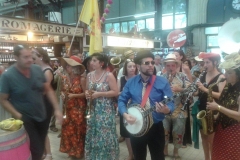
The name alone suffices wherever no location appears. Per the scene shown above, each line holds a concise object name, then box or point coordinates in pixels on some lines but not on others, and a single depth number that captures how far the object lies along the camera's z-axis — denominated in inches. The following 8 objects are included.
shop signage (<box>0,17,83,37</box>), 239.1
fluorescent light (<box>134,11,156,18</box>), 683.4
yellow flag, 201.5
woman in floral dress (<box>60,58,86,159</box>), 170.4
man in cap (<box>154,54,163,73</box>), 309.1
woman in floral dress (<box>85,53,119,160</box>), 150.8
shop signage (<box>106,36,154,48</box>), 355.7
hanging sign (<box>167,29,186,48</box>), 397.4
